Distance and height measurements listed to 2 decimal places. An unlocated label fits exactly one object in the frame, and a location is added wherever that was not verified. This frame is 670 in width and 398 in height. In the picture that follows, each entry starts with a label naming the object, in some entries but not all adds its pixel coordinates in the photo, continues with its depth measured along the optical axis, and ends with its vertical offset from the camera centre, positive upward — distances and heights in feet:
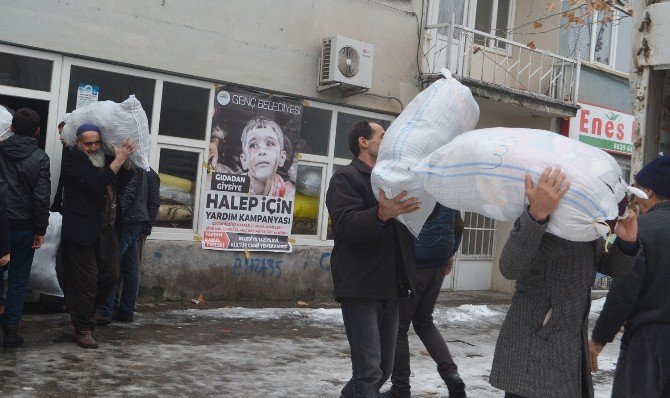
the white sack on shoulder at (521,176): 10.61 +1.03
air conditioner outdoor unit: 34.58 +7.50
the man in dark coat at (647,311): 12.17 -0.82
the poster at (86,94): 28.63 +4.23
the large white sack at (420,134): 13.48 +1.85
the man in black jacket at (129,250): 25.05 -1.21
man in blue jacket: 18.61 -1.60
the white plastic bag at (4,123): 20.72 +2.09
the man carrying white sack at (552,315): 11.38 -0.94
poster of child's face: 32.76 +3.66
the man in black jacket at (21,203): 20.74 +0.04
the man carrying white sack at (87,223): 21.01 -0.34
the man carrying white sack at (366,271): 14.40 -0.66
